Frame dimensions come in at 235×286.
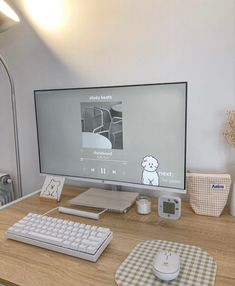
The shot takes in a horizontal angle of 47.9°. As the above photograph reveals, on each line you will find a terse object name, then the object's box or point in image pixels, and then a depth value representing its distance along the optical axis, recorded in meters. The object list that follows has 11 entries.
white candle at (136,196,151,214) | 1.09
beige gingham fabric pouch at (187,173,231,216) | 1.03
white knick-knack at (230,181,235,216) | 1.04
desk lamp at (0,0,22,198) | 1.23
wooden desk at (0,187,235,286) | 0.70
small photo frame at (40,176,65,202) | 1.27
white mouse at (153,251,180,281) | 0.65
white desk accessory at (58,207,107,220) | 1.07
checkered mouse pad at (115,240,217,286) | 0.67
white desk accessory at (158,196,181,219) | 1.03
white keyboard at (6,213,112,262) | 0.80
